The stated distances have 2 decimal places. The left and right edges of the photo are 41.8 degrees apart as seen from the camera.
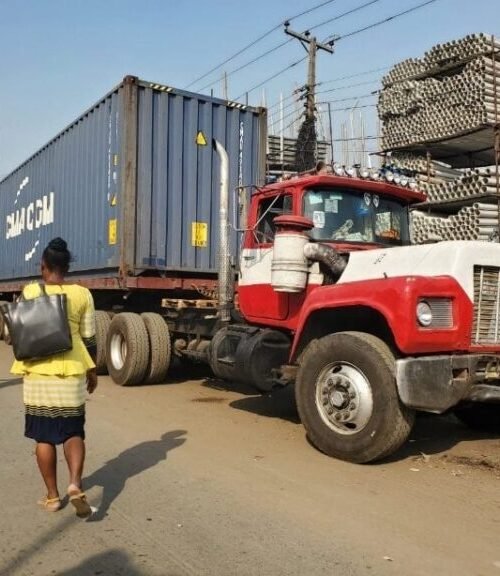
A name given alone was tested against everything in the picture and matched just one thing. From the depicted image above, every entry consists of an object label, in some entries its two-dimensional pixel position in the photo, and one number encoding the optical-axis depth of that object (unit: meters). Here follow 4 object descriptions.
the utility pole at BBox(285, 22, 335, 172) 23.33
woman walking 3.97
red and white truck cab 4.86
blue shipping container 9.18
